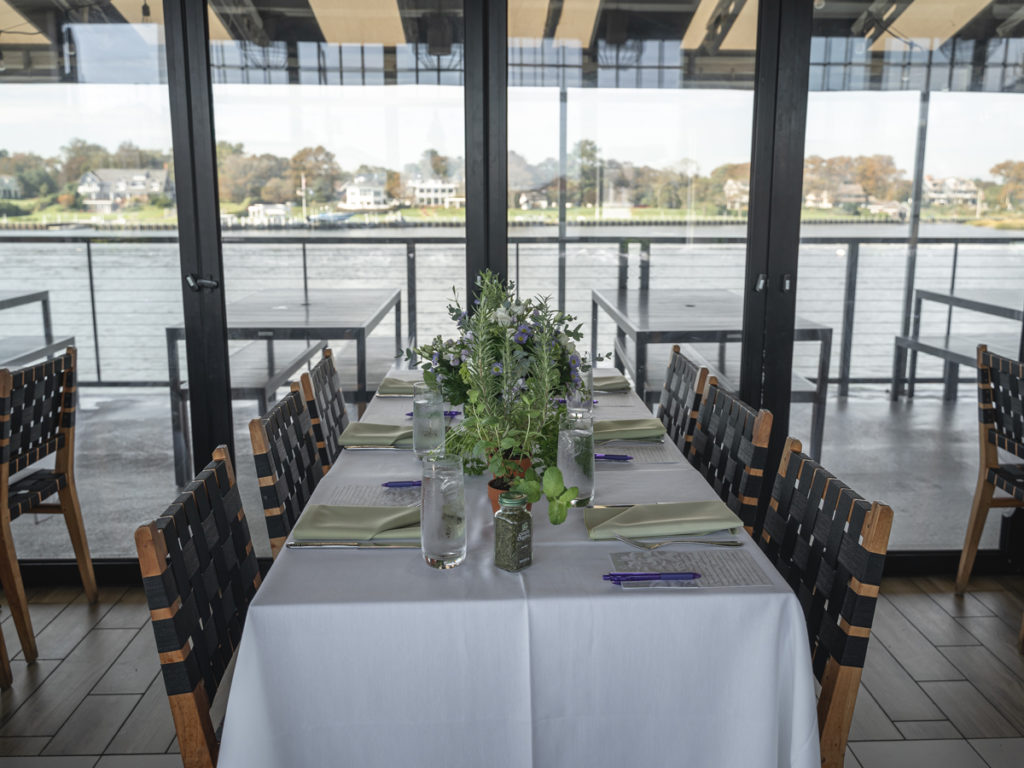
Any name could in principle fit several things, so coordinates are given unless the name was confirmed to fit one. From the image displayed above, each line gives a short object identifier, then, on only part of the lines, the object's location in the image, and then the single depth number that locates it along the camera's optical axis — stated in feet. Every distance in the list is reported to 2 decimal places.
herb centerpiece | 6.74
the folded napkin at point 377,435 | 8.61
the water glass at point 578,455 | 6.86
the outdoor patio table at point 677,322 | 12.01
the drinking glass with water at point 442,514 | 5.89
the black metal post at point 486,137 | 11.01
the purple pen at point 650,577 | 5.70
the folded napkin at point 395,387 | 10.44
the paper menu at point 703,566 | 5.72
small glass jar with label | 5.80
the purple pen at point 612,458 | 8.20
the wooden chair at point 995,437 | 10.74
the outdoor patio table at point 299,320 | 11.76
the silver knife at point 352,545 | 6.34
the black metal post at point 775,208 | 11.18
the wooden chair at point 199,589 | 5.21
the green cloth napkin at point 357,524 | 6.39
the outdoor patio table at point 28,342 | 11.51
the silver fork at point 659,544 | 6.30
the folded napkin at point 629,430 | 8.74
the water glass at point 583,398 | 7.59
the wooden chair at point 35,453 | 9.57
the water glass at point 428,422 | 8.05
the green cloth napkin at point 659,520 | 6.44
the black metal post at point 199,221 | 10.92
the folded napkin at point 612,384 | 10.51
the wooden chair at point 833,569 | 5.53
